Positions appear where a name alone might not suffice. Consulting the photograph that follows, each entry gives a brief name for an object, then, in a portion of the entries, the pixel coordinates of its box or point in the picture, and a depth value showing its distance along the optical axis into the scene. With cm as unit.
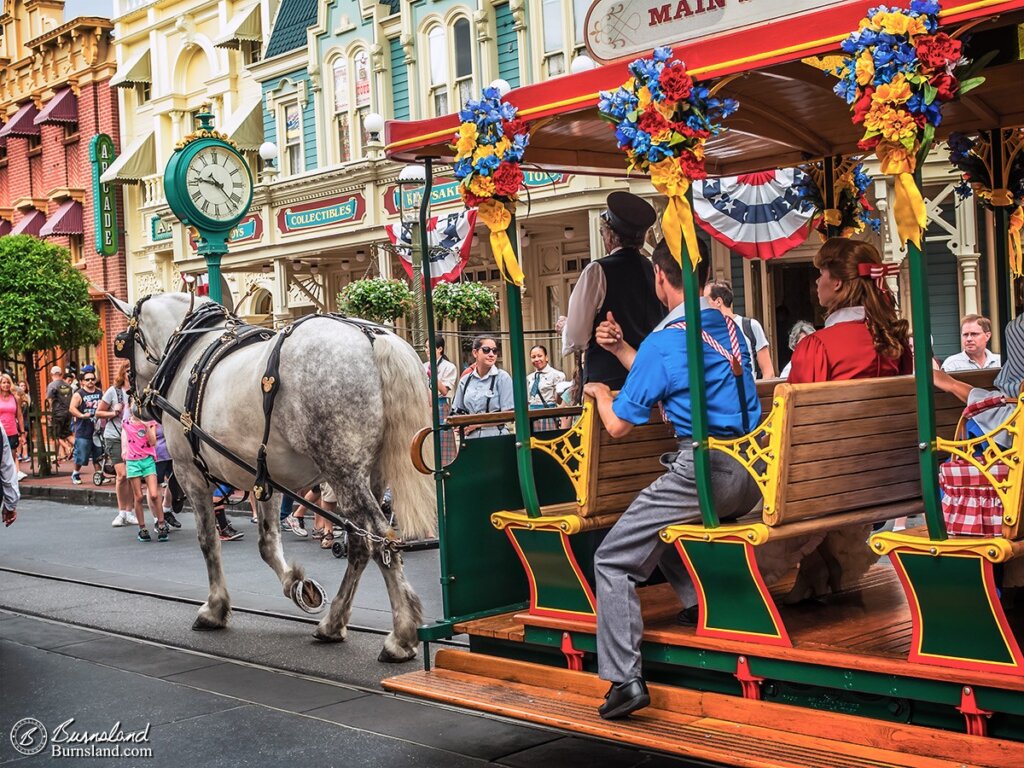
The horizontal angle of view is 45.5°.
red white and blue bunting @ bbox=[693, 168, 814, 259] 804
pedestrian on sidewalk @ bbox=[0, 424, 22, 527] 921
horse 765
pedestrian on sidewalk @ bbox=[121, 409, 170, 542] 1426
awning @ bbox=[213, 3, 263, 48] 2809
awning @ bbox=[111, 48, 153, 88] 3256
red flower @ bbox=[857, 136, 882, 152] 420
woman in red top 539
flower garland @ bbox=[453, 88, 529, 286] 532
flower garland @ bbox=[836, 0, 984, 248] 407
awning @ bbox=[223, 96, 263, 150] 2747
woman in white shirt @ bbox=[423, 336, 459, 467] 1291
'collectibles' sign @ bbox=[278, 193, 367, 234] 2409
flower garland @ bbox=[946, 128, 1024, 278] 659
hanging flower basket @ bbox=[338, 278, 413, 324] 1730
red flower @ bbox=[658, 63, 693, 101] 466
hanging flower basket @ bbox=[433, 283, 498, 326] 1603
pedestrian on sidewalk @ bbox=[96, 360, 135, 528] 1551
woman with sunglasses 1152
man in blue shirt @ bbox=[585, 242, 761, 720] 502
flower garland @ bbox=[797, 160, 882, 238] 699
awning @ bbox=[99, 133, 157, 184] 3192
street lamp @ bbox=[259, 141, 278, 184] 2489
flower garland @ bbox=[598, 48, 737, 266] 468
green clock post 1391
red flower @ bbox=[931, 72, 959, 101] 412
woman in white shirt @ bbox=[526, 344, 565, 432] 1217
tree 2603
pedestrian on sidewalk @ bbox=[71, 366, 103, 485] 2080
